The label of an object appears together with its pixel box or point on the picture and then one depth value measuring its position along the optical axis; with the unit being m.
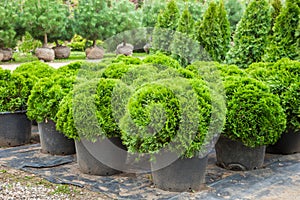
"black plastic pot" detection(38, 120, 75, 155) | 5.29
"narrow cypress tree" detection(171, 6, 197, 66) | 8.41
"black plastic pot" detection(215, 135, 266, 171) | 4.63
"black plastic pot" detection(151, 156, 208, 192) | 3.98
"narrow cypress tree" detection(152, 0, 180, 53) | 9.62
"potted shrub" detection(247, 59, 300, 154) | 4.93
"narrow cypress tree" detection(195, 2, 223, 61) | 8.34
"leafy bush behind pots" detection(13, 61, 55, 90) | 6.16
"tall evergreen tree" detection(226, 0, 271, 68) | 7.63
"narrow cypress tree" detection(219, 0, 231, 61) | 8.65
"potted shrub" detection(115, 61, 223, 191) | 3.81
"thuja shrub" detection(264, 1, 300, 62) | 6.61
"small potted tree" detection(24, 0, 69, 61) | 18.83
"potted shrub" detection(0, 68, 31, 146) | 5.73
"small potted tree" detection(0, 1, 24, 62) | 17.80
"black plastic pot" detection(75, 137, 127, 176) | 4.46
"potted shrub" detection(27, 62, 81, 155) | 5.18
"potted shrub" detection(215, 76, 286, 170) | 4.39
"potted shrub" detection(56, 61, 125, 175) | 4.34
